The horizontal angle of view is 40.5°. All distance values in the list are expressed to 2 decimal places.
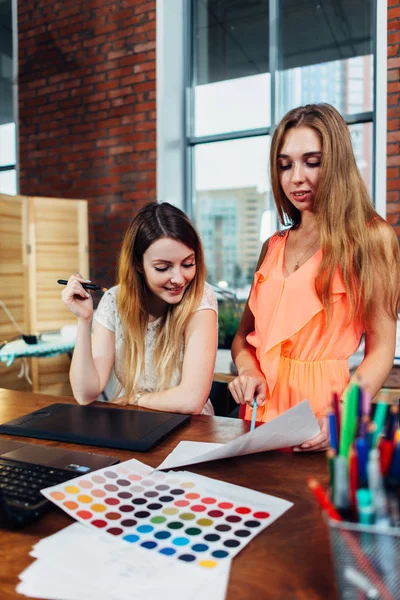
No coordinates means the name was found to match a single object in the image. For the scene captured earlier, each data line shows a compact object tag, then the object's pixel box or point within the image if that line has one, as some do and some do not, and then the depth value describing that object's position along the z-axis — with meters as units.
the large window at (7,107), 4.80
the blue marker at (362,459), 0.47
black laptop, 0.73
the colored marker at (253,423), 1.14
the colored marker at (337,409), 0.53
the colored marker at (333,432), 0.52
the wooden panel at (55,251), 3.84
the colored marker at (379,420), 0.49
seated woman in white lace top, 1.48
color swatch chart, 0.65
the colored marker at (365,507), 0.45
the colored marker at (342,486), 0.47
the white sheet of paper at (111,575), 0.56
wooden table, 0.58
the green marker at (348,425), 0.50
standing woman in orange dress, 1.31
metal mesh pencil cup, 0.44
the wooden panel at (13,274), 3.70
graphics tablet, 1.04
